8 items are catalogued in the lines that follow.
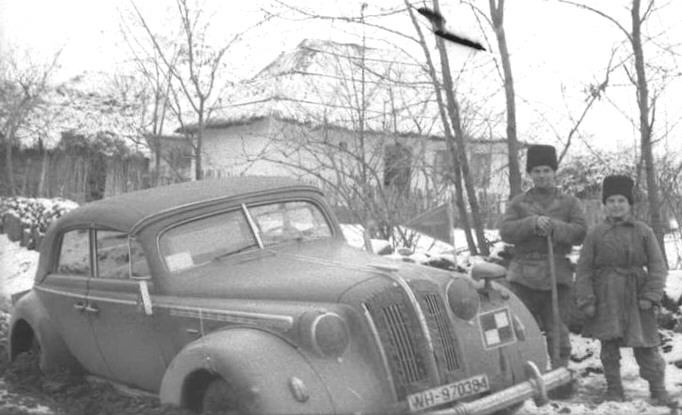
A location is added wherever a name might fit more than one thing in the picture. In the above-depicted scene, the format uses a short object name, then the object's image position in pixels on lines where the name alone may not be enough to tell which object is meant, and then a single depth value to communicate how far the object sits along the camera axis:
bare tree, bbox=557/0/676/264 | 7.87
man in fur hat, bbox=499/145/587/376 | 5.82
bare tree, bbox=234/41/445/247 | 10.08
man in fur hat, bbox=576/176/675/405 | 5.36
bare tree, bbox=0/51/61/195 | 16.95
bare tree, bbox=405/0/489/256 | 9.01
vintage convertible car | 3.98
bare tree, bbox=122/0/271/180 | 12.47
